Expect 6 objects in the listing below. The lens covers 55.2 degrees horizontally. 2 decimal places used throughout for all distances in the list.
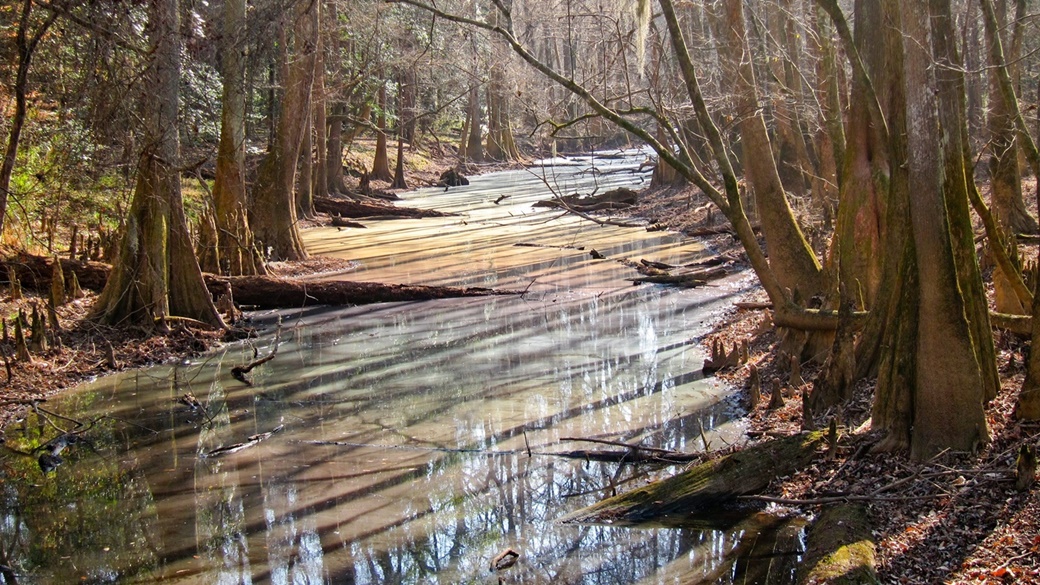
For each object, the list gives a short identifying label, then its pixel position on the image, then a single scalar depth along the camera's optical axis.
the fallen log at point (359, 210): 28.17
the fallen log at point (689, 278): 16.73
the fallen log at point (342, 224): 26.17
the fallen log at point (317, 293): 15.57
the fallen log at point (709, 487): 6.98
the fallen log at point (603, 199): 27.48
